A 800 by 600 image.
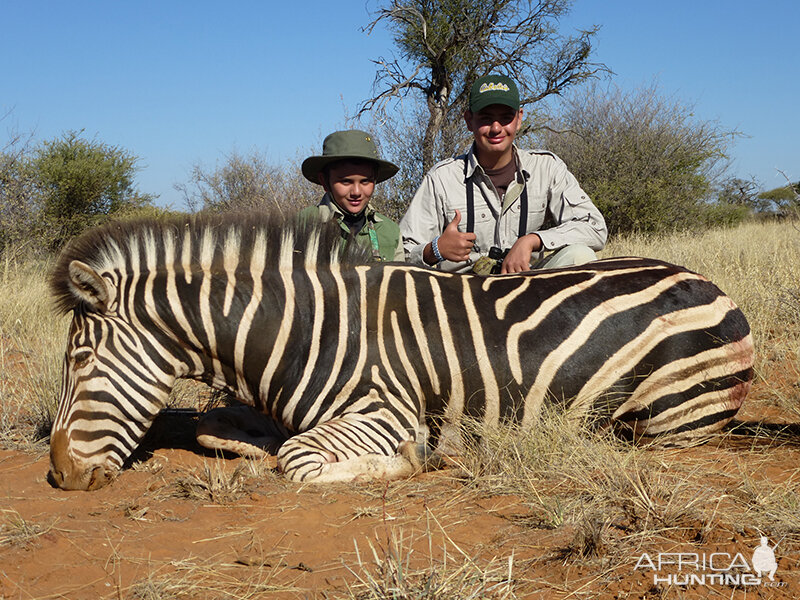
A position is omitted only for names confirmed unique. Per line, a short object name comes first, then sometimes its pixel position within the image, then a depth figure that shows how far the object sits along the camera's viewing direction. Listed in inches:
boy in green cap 197.3
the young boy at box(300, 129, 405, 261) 196.1
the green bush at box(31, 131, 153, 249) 512.4
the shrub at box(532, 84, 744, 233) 583.5
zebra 133.0
